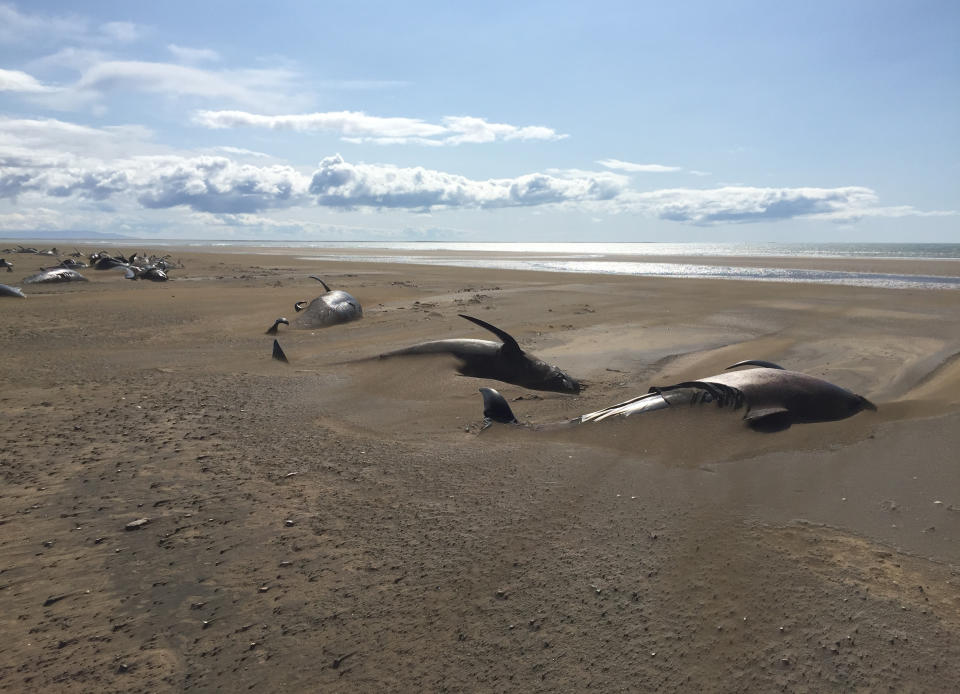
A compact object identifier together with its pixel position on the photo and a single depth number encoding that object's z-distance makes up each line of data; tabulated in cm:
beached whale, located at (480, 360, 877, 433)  563
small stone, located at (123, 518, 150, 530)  363
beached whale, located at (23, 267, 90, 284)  2106
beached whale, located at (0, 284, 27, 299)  1639
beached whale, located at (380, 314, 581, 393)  743
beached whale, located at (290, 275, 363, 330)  1236
